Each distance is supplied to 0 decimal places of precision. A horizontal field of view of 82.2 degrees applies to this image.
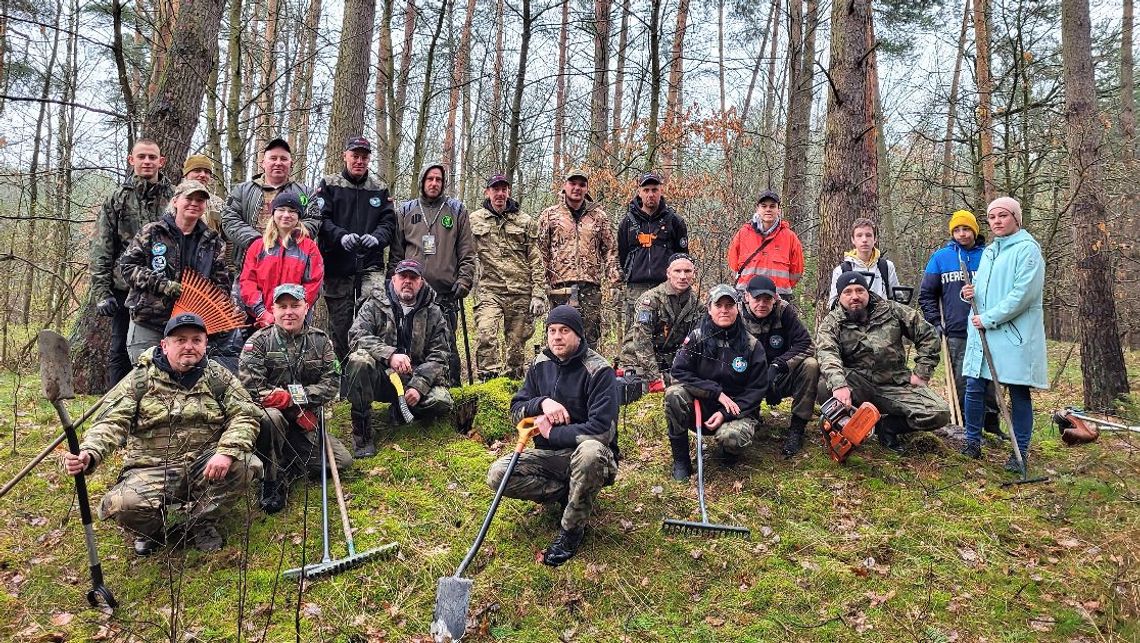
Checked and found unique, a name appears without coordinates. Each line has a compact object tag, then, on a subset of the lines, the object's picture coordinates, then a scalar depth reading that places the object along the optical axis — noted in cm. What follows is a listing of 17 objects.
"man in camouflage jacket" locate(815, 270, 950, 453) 577
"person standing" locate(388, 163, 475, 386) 669
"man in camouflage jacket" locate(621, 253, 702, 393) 618
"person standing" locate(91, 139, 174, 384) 567
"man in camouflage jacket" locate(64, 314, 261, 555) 414
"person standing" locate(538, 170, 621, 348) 711
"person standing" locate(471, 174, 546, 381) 700
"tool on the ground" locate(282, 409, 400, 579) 396
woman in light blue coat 528
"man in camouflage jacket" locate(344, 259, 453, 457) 554
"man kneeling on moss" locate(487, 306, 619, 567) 425
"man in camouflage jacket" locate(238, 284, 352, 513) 488
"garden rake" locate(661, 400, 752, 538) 447
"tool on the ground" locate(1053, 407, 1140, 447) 489
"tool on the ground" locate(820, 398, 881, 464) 537
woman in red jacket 558
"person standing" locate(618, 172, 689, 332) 688
